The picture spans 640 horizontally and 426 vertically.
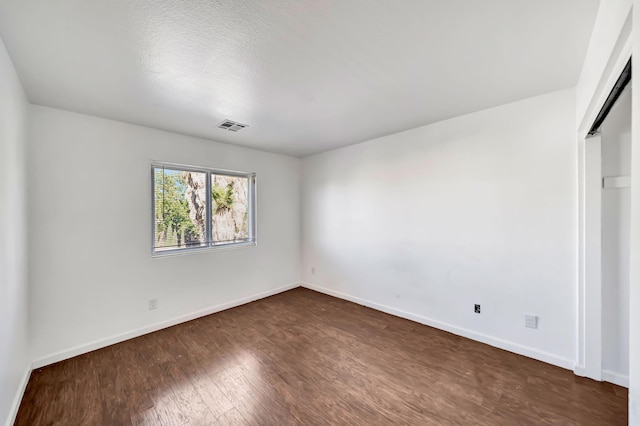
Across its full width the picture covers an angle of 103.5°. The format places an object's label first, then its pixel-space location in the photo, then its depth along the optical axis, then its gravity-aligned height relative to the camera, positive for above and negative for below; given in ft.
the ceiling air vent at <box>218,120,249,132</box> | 9.61 +3.46
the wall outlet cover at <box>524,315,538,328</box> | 7.95 -3.51
